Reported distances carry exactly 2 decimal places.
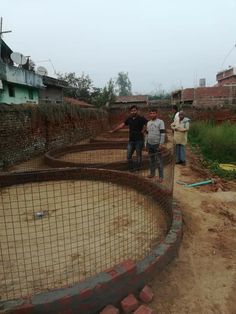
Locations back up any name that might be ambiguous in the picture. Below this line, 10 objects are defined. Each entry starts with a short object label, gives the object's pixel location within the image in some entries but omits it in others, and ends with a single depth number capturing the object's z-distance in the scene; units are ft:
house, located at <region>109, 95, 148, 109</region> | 112.16
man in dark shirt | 20.22
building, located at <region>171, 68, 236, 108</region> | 69.56
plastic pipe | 18.78
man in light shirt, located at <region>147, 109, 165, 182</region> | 18.02
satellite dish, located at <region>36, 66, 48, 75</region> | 72.31
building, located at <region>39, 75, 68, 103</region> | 76.46
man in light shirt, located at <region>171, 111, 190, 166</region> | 23.89
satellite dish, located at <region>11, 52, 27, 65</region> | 56.70
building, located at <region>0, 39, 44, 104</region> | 55.26
